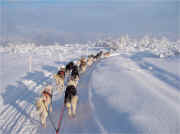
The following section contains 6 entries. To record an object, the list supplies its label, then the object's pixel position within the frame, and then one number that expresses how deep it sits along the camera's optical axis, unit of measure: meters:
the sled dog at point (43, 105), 4.01
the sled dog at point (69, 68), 9.61
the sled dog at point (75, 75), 6.82
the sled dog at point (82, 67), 10.51
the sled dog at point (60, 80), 7.11
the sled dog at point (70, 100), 4.17
